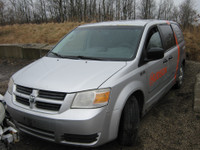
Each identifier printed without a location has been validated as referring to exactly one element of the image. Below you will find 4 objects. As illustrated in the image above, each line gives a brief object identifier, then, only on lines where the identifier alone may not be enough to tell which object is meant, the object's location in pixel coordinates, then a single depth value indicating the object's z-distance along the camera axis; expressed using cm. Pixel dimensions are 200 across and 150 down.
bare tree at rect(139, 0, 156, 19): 4031
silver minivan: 215
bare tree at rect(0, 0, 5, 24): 3125
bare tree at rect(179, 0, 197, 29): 3619
